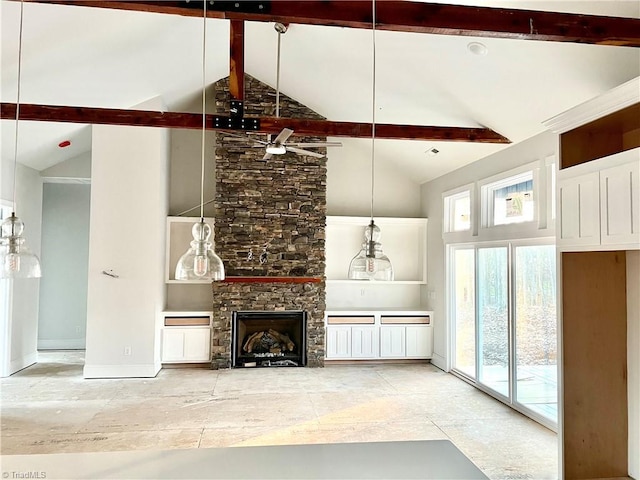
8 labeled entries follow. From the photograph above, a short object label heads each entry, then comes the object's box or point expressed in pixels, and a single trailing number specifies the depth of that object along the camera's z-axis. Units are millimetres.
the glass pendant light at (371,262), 2410
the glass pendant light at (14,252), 2121
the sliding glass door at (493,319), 5234
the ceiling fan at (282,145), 3782
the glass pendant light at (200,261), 2082
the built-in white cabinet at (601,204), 2711
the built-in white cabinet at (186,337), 6617
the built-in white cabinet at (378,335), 7027
